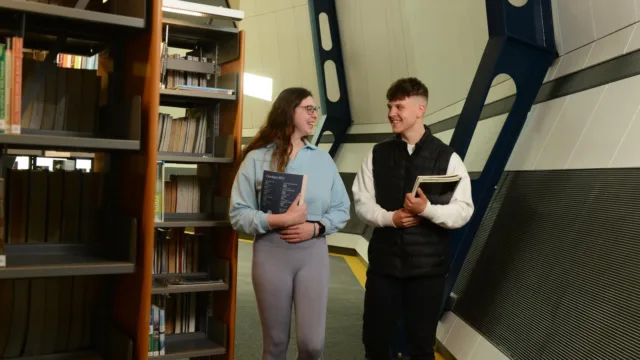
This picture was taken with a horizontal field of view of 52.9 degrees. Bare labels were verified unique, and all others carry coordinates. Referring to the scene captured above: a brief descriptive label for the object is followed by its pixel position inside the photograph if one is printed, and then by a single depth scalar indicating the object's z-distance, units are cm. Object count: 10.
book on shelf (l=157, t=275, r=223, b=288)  340
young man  290
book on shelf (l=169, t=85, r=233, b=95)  341
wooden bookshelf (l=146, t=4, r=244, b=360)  343
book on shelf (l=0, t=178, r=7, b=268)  212
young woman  273
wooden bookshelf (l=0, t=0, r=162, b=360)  232
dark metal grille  255
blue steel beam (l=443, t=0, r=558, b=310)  395
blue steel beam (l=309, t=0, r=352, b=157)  947
